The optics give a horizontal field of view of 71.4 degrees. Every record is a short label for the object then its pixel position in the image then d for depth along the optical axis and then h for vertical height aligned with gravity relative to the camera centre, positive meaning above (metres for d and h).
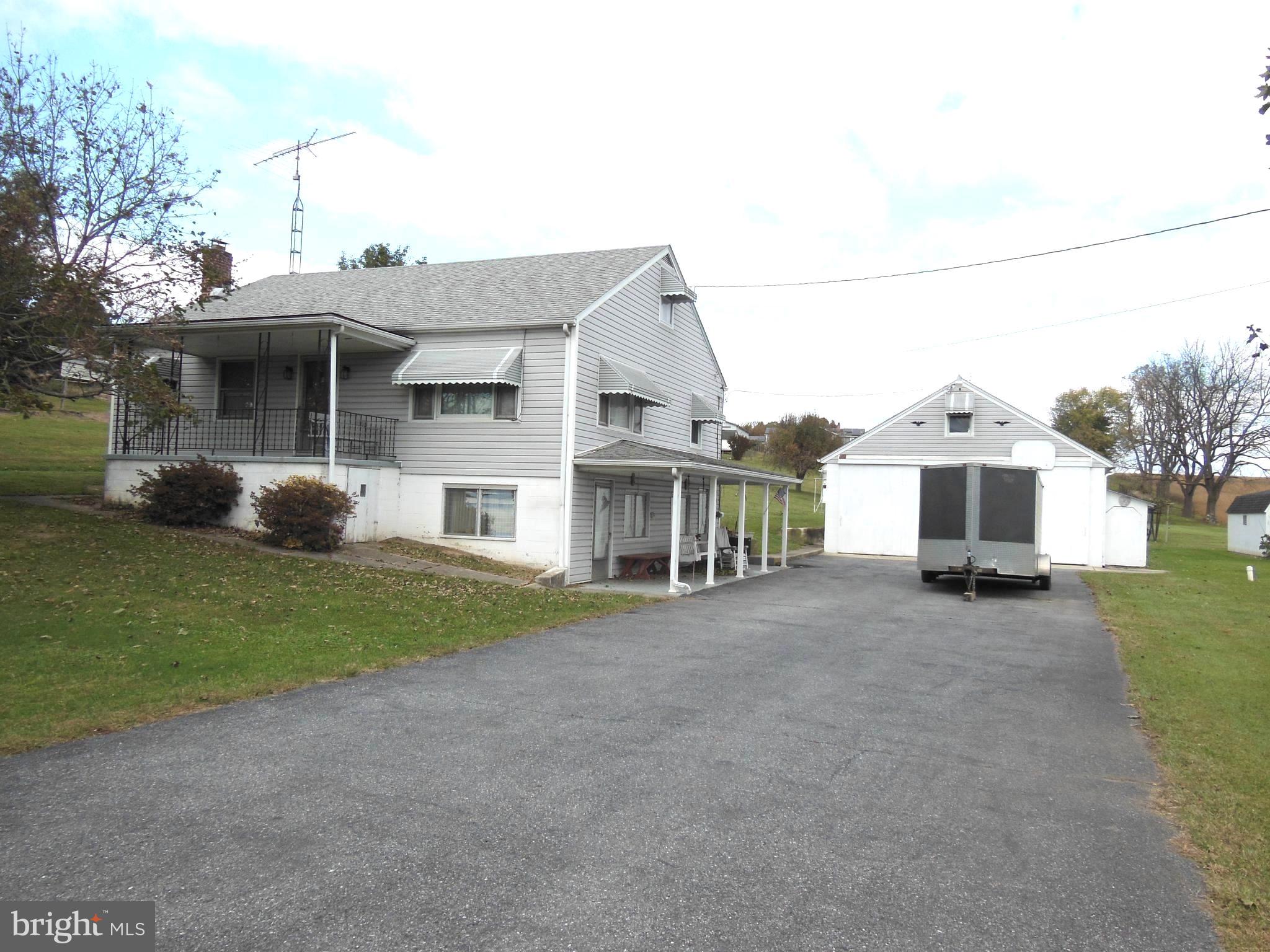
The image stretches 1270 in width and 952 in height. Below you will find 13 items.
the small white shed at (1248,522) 38.03 -0.40
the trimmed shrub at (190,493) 18.48 -0.35
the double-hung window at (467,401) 19.56 +1.93
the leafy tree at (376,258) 44.69 +11.48
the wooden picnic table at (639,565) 21.16 -1.76
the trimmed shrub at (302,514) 17.27 -0.65
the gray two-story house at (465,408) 18.92 +1.80
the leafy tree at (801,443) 57.50 +3.63
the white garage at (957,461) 30.20 +1.12
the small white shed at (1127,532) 30.05 -0.77
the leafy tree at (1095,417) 75.31 +8.15
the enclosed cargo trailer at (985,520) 19.38 -0.35
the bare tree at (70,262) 12.34 +3.22
